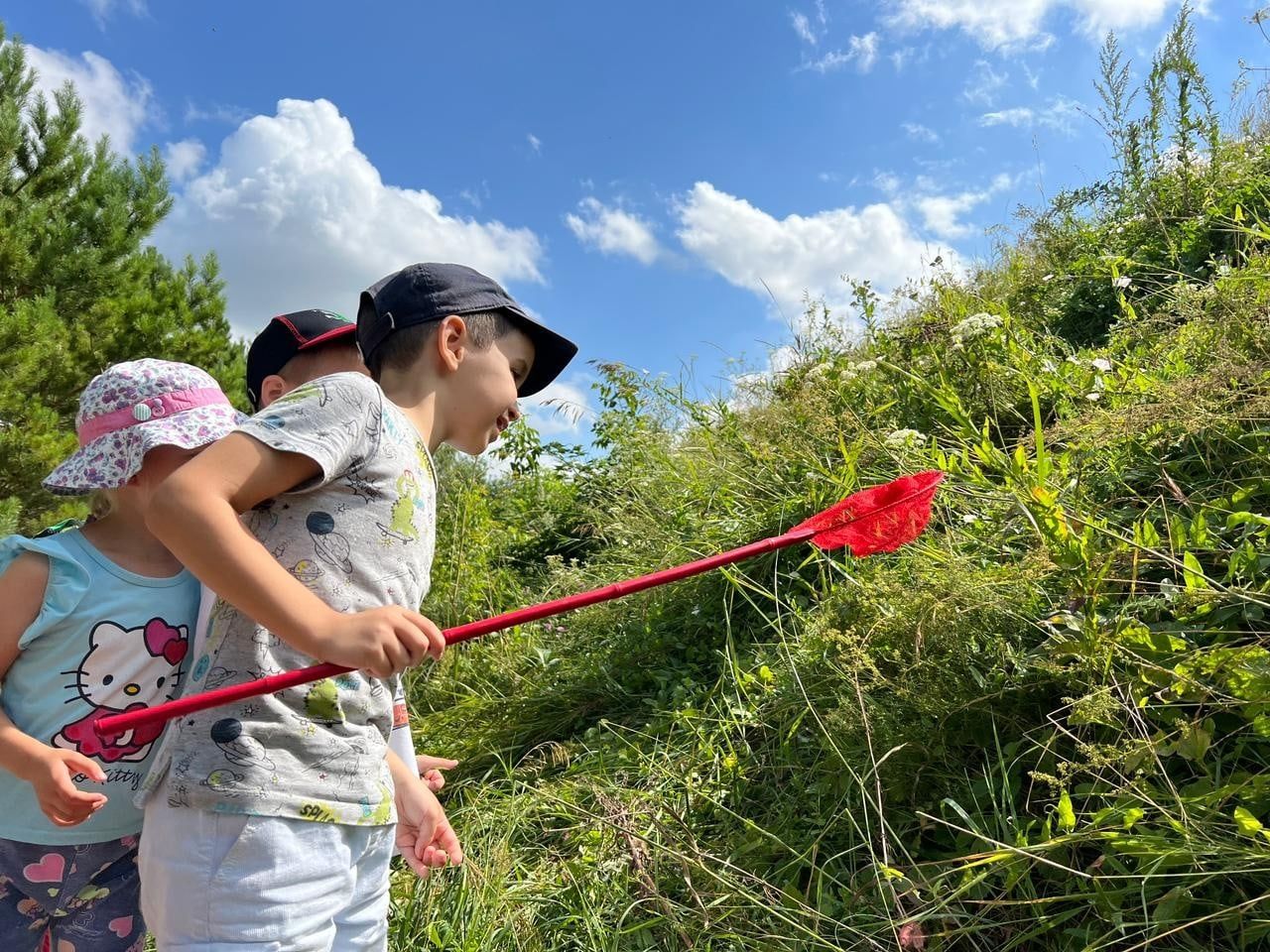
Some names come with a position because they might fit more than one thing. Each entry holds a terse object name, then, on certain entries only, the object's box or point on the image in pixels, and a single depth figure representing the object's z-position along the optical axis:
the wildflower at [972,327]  2.96
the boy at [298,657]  1.07
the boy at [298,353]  1.96
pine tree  7.35
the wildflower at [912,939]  1.53
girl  1.41
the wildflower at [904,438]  2.59
